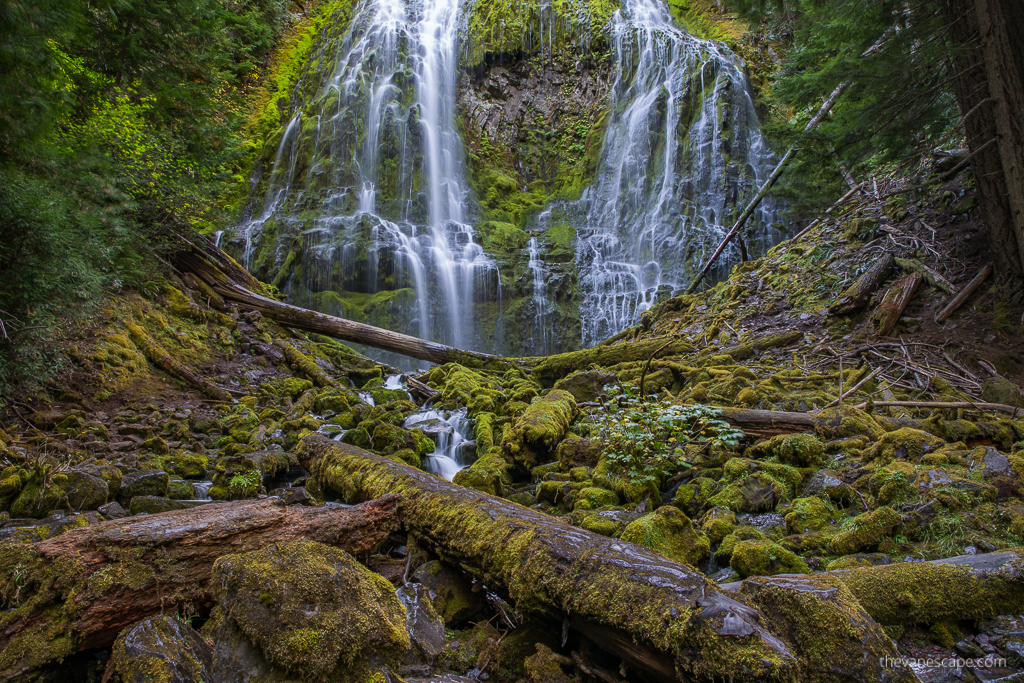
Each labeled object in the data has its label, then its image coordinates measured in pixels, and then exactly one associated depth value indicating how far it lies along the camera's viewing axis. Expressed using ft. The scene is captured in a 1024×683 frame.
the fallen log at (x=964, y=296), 18.34
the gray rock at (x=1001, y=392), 13.33
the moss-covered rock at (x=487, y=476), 12.27
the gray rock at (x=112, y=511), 10.67
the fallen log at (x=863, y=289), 21.21
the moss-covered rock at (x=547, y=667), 6.12
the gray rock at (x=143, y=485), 11.93
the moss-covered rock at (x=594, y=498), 11.12
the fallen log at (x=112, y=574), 5.90
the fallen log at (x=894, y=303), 19.24
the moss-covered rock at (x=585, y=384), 21.02
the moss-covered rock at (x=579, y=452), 14.14
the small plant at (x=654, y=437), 11.82
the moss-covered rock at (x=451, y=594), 7.85
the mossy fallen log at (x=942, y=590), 6.11
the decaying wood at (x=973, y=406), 12.49
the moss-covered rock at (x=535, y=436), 14.89
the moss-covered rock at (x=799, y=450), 11.59
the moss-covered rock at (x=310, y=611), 5.46
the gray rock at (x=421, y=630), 6.68
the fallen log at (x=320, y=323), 30.07
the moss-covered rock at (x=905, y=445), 10.84
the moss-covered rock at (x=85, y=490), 10.96
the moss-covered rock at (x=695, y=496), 10.55
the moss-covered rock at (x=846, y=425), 12.50
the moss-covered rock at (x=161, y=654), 5.26
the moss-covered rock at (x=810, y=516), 9.00
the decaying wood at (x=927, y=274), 19.16
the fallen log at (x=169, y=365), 21.88
